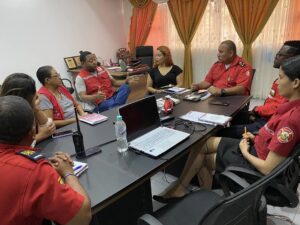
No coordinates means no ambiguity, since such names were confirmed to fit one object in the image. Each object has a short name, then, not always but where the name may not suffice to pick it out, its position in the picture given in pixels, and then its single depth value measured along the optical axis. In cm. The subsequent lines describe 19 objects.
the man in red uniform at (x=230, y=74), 262
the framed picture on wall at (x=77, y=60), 493
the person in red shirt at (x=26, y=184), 81
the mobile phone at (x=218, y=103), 230
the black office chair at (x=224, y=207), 78
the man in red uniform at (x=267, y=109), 221
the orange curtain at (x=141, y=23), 535
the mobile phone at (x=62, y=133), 176
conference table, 116
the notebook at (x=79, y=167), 126
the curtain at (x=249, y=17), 398
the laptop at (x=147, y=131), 149
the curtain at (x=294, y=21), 378
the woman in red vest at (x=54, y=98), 218
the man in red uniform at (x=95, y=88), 294
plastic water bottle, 150
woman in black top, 323
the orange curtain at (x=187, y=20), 468
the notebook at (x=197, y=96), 249
